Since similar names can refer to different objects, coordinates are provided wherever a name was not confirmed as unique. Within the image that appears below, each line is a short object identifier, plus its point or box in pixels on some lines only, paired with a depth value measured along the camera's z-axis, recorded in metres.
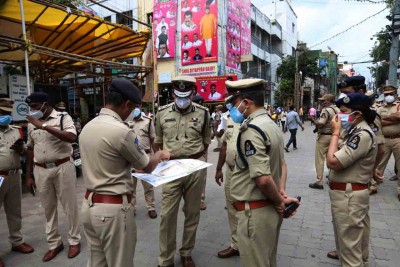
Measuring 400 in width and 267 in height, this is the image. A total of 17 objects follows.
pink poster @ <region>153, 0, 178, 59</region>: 21.60
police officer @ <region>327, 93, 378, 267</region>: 2.60
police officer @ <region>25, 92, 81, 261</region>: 3.51
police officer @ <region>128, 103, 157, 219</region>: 5.27
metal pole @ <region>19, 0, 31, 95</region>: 4.95
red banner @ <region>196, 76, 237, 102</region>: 17.59
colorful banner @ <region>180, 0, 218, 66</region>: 20.65
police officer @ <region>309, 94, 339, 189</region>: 5.62
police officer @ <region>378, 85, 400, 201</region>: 5.38
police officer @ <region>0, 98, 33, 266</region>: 3.56
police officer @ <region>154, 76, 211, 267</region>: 3.20
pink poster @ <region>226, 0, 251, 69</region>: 22.22
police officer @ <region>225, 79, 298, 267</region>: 2.05
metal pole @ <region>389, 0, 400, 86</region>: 10.41
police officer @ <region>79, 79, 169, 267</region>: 2.09
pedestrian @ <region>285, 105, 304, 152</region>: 11.13
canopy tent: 5.91
